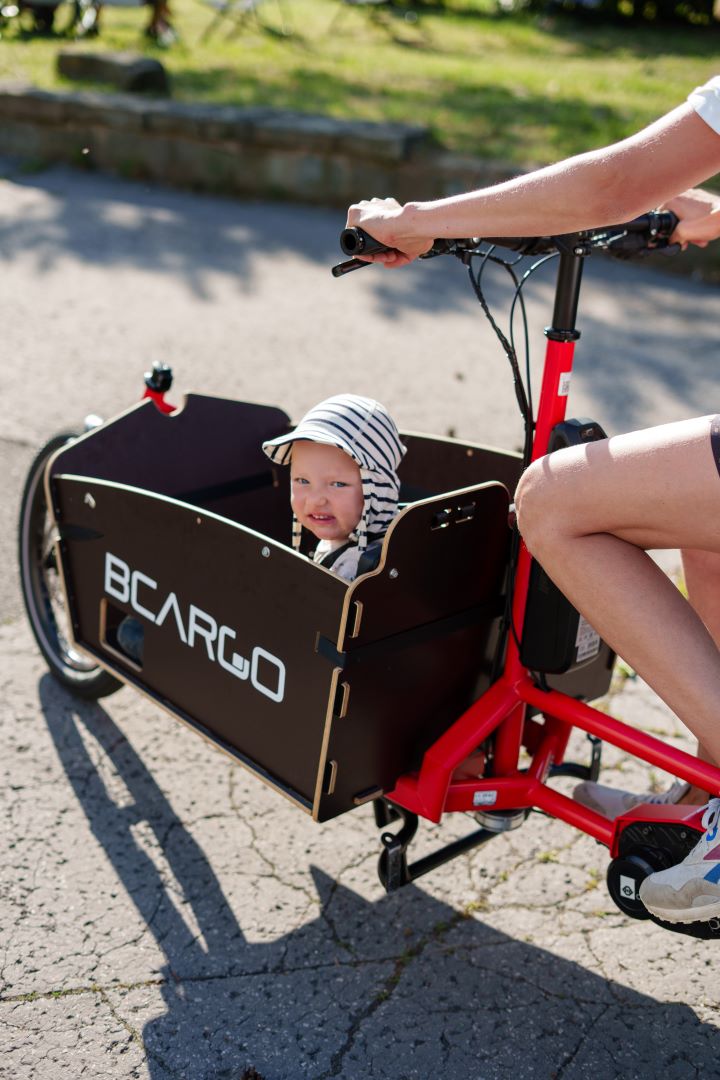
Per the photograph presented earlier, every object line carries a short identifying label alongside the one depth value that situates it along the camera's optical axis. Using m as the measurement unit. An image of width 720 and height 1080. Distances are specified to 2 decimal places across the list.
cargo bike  2.04
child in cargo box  2.22
